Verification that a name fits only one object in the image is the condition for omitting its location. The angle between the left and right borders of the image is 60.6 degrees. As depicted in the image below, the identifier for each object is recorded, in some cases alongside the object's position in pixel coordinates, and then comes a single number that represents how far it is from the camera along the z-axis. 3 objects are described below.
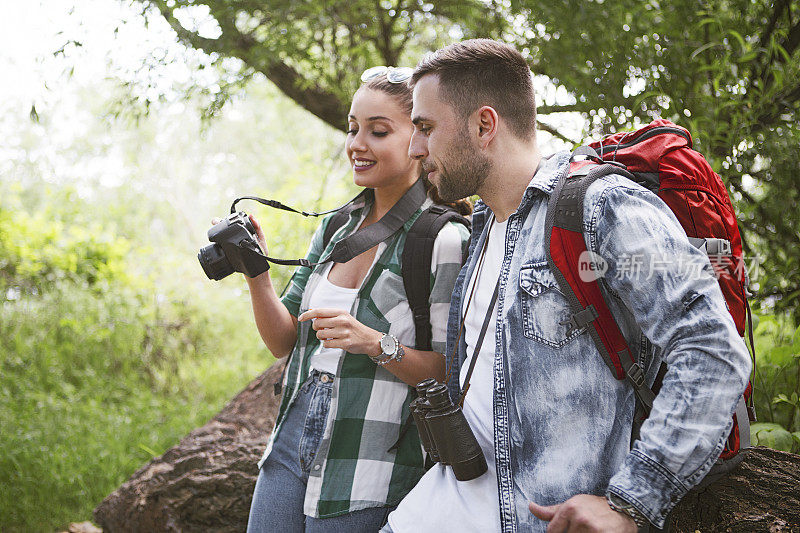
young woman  2.00
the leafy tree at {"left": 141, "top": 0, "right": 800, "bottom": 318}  2.84
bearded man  1.31
